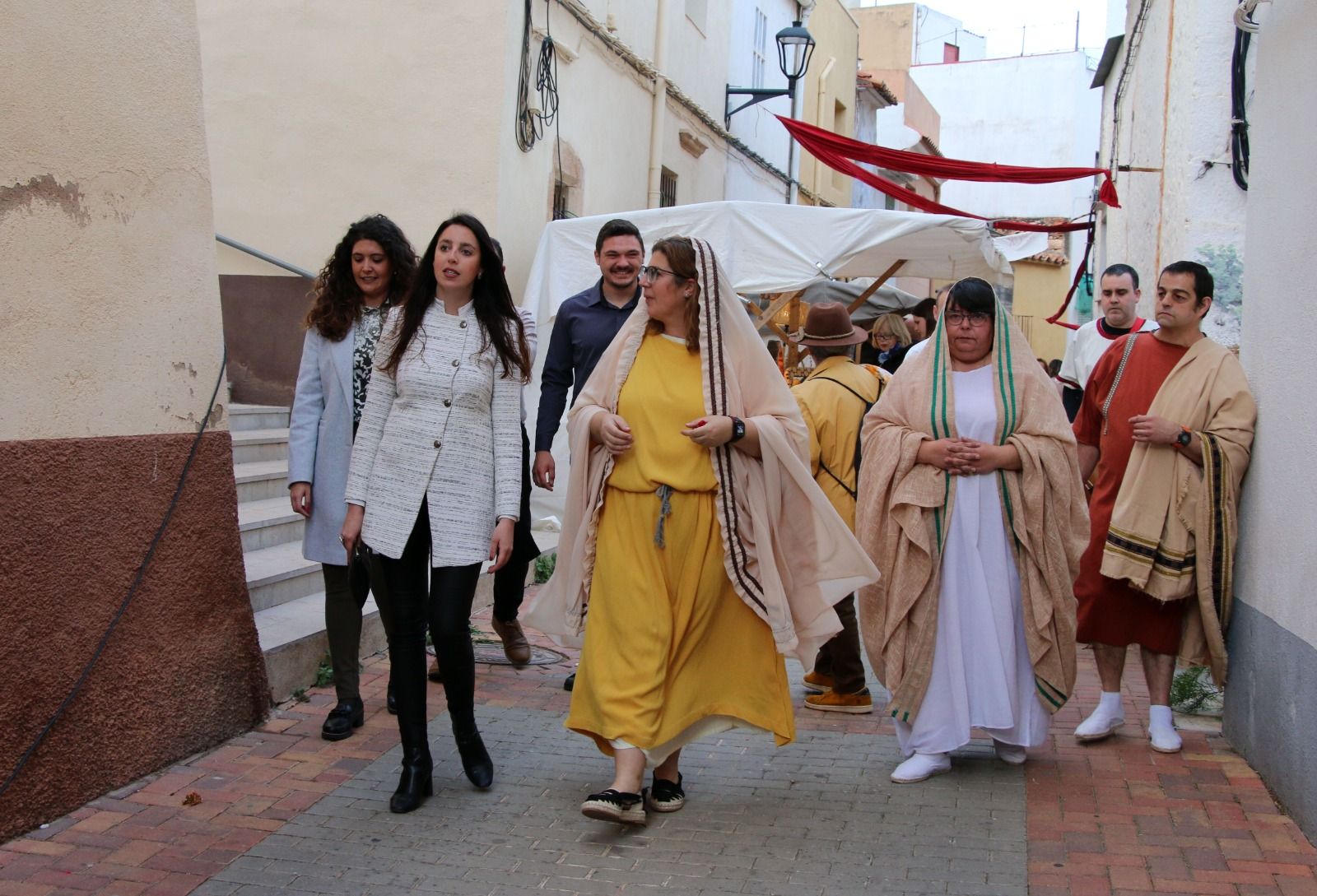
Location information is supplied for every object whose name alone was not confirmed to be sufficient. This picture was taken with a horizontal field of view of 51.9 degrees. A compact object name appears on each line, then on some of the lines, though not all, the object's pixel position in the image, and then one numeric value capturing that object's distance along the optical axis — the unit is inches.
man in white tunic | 292.2
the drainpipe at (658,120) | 550.6
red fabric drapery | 445.1
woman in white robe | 195.6
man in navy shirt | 241.1
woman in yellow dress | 173.0
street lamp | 605.9
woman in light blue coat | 208.5
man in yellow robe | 237.3
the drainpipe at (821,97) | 834.2
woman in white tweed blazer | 175.5
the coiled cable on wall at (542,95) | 410.6
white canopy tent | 386.3
